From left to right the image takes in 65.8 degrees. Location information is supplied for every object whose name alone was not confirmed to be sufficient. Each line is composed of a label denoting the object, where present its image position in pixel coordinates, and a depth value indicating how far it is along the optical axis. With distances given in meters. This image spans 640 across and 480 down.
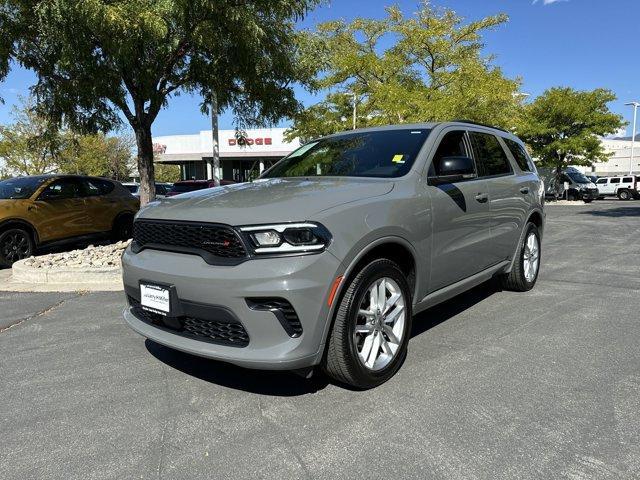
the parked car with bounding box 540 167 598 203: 29.61
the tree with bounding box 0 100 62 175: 33.50
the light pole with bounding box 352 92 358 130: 22.13
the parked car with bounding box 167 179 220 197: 16.17
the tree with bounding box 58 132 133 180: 42.78
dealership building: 36.62
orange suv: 8.02
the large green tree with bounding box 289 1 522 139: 18.66
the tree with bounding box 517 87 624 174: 29.11
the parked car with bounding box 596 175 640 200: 31.45
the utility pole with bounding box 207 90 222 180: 17.92
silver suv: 2.73
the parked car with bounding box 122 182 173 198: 17.11
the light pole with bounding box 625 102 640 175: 38.81
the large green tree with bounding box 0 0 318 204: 5.66
